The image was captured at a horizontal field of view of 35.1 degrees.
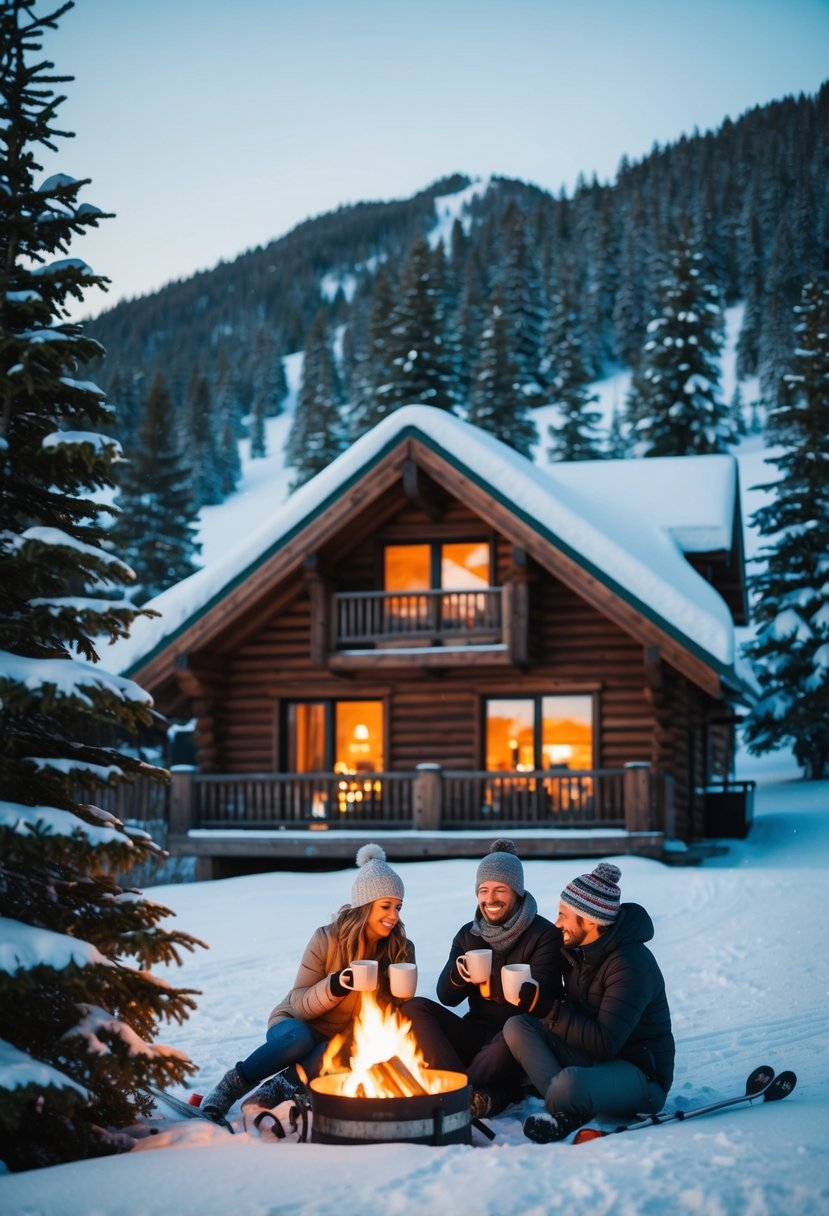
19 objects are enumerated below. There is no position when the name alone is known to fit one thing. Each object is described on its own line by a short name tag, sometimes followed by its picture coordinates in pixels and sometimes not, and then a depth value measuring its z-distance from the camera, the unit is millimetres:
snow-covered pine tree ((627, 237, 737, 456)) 40562
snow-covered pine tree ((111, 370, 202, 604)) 44875
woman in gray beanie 6371
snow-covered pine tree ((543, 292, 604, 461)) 53281
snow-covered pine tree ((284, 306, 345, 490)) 54312
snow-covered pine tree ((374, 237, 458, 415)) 44062
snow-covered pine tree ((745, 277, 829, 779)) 30797
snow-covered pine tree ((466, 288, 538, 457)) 45219
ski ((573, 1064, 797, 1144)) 5725
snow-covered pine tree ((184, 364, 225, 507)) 85688
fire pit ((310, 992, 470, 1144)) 5242
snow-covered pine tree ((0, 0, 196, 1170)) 5160
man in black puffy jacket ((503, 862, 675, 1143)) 6012
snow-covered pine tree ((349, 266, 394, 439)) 50188
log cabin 17609
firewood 5469
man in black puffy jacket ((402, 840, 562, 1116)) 6441
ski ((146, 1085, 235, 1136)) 6090
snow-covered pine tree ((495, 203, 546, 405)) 79938
